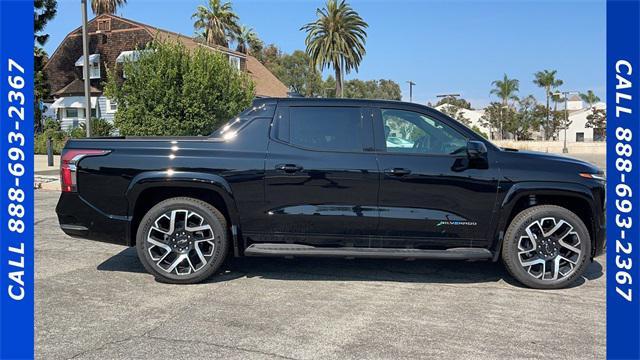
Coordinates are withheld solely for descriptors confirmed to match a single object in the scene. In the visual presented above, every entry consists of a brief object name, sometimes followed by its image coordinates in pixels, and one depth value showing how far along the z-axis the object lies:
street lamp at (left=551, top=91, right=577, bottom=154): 49.74
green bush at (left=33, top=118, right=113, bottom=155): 24.63
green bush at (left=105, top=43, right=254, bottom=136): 17.52
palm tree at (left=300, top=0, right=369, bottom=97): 39.78
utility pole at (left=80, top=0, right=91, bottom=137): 13.93
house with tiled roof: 31.19
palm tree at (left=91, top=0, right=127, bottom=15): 39.69
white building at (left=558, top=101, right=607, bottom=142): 81.56
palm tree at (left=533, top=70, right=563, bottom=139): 71.06
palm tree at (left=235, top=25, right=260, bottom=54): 44.01
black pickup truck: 4.66
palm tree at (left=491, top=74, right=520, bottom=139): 74.56
